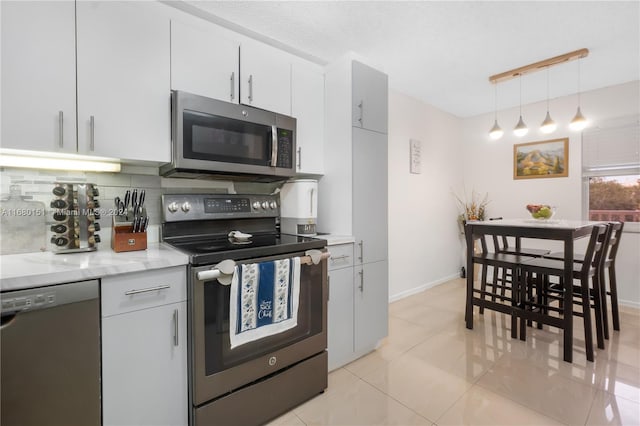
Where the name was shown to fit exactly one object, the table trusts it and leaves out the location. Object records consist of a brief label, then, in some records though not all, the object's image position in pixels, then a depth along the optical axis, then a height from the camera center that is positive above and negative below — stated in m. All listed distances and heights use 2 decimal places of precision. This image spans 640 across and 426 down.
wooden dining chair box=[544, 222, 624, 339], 2.51 -0.55
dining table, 2.16 -0.19
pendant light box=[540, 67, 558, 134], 2.81 +0.84
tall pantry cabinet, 2.14 +0.22
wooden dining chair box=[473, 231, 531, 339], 2.50 -0.56
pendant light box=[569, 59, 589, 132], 2.68 +0.83
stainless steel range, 1.36 -0.56
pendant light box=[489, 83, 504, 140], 3.15 +0.87
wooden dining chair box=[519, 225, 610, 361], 2.19 -0.66
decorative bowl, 2.91 +0.00
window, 3.22 +0.44
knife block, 1.51 -0.13
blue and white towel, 1.41 -0.45
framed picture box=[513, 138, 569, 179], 3.67 +0.69
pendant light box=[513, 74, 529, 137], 2.95 +0.84
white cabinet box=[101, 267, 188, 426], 1.20 -0.59
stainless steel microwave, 1.59 +0.43
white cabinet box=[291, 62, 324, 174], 2.17 +0.75
